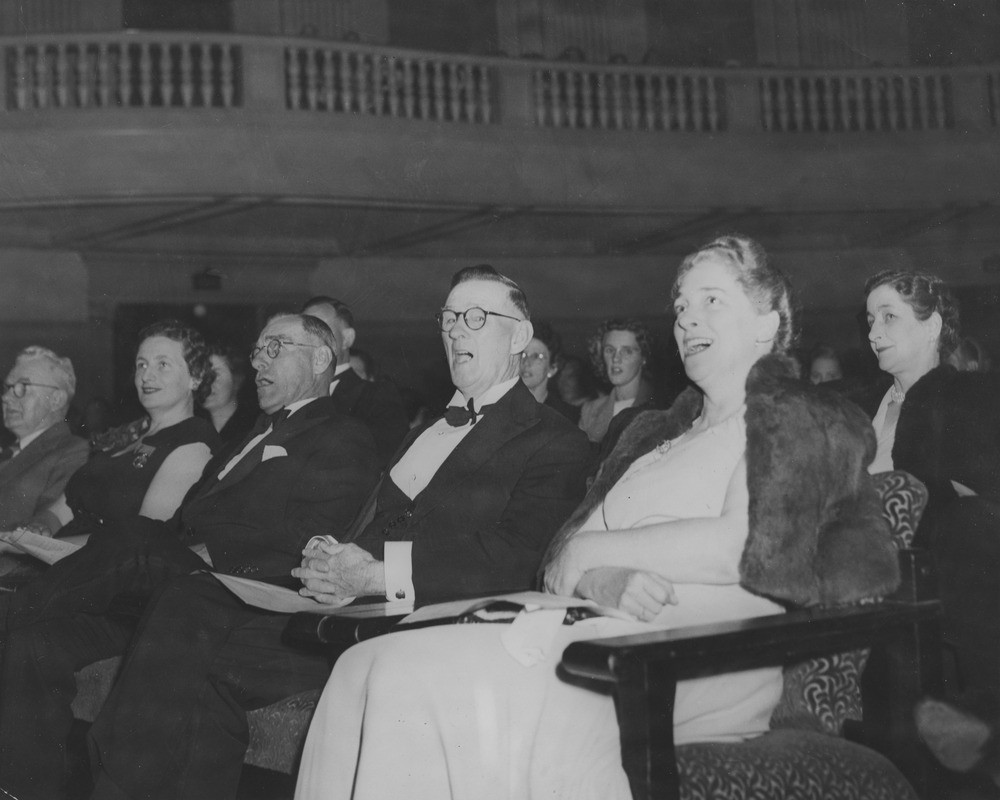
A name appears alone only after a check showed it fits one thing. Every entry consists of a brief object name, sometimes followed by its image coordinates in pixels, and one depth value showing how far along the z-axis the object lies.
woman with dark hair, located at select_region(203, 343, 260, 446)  4.46
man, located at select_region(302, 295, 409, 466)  3.72
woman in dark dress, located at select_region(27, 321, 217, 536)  3.17
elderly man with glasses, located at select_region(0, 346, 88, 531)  3.67
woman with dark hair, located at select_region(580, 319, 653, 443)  4.34
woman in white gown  1.61
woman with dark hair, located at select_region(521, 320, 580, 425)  4.39
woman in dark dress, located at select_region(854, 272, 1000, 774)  1.96
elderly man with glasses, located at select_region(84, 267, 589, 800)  2.14
